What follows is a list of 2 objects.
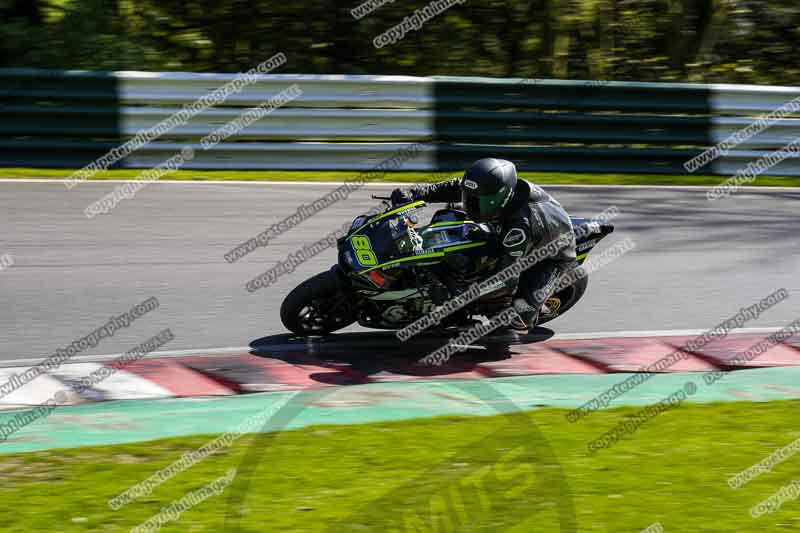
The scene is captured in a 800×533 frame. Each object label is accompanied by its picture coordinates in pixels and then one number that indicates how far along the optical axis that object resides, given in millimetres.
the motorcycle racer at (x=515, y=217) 15930
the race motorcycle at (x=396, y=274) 15867
